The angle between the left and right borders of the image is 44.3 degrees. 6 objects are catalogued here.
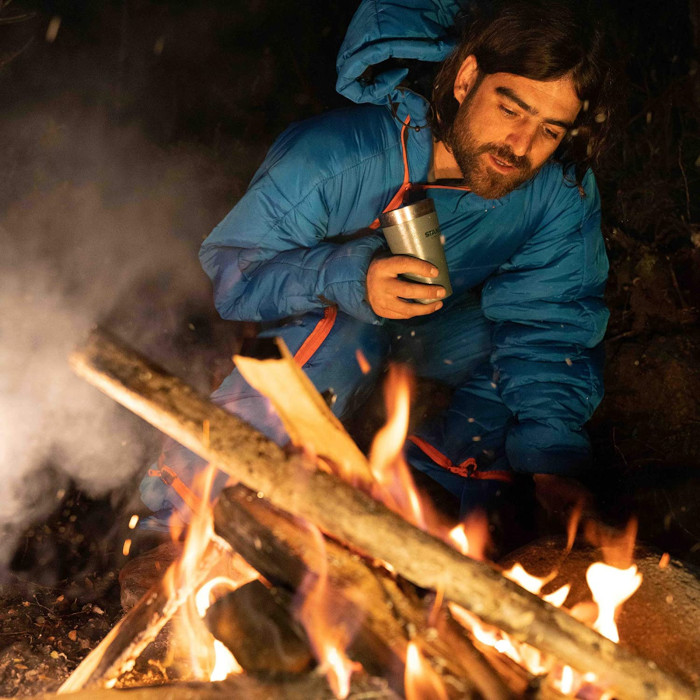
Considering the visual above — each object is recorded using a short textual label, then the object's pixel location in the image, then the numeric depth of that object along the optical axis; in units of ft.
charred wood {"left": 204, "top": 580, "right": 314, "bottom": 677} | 3.27
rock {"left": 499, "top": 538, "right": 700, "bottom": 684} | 3.63
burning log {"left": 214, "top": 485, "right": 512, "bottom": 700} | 3.20
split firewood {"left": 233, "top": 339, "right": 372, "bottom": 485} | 3.38
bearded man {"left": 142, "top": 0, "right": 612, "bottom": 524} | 4.40
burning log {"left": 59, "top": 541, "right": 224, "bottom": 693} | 3.47
